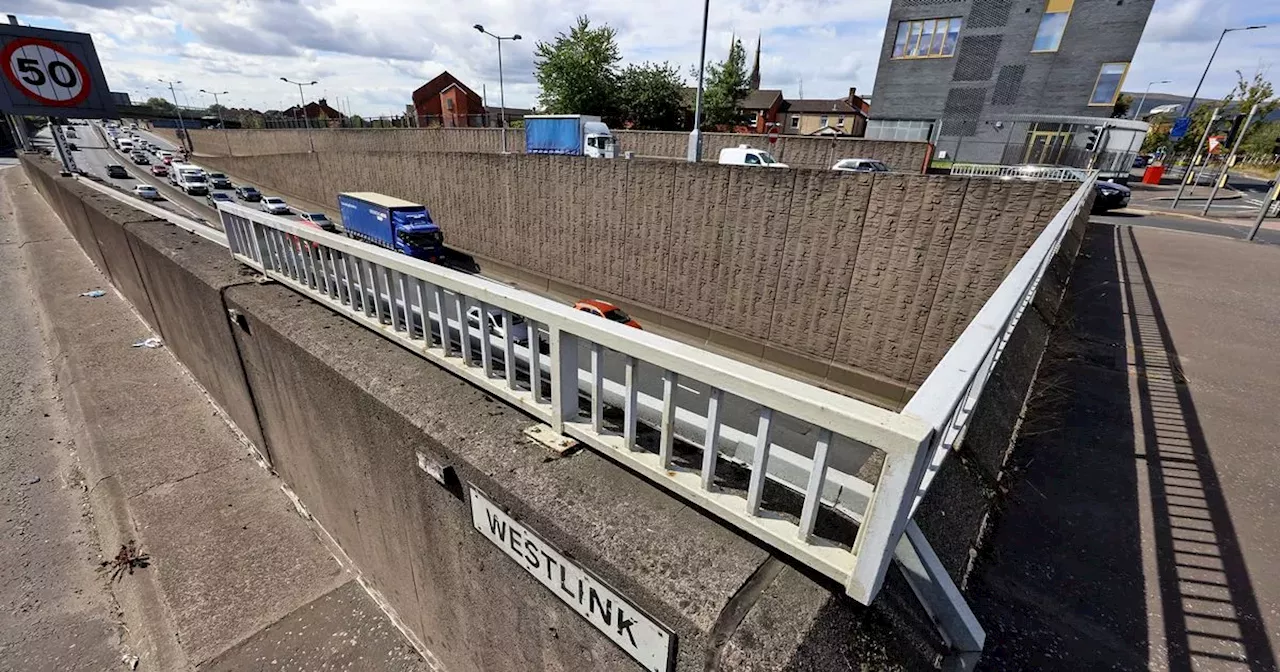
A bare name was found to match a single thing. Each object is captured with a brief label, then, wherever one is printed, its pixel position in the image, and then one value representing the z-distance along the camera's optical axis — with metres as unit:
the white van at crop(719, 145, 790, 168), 19.00
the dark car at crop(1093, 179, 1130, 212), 21.38
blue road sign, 37.66
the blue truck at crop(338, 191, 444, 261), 18.38
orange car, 10.78
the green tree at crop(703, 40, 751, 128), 48.38
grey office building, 29.84
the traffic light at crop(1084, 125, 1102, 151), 29.09
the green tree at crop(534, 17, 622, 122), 41.31
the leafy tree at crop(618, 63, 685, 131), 43.47
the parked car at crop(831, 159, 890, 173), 17.81
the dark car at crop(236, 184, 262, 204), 33.22
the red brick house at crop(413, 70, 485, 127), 65.31
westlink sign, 1.53
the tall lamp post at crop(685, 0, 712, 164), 17.34
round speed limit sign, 9.58
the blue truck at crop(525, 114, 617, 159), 24.92
